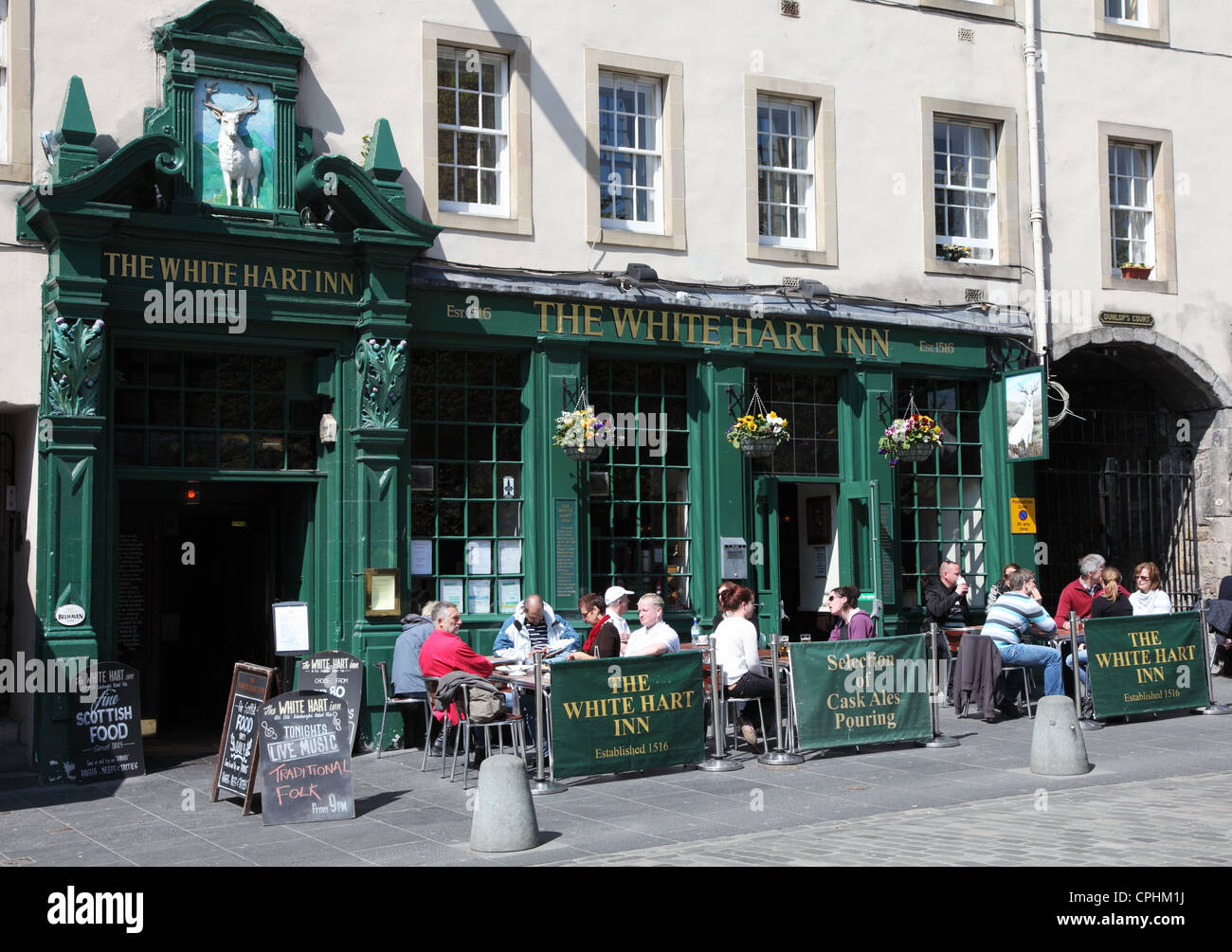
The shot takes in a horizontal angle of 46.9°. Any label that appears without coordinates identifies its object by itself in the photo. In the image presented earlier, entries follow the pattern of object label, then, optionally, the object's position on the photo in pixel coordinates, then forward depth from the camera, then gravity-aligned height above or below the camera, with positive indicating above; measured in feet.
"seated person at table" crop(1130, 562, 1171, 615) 49.78 -2.41
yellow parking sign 56.24 +0.46
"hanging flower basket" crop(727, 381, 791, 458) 49.75 +3.52
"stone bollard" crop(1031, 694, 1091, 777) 35.81 -5.44
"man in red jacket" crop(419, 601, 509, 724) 38.14 -3.12
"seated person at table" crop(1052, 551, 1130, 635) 49.14 -2.37
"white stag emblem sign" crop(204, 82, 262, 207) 43.42 +11.95
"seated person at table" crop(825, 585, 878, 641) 43.80 -2.64
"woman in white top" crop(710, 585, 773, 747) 39.70 -3.34
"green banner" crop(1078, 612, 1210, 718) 44.88 -4.44
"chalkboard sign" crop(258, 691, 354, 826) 32.04 -4.97
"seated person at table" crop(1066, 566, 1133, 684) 47.91 -2.50
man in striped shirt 45.83 -3.21
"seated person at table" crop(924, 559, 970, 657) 49.73 -2.43
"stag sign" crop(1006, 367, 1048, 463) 54.29 +4.34
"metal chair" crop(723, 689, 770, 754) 40.22 -5.01
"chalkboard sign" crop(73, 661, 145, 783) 39.22 -4.99
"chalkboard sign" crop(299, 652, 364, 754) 42.63 -4.01
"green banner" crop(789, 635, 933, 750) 39.42 -4.54
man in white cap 42.86 -2.17
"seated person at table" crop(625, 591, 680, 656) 39.24 -2.75
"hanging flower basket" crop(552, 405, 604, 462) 46.75 +3.45
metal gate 61.72 +0.32
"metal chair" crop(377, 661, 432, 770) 39.93 -4.76
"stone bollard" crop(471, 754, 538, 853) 28.19 -5.37
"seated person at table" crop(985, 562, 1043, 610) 51.37 -2.16
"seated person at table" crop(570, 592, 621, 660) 40.88 -3.03
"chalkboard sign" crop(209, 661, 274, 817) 33.83 -4.61
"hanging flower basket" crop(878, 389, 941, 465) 52.24 +3.41
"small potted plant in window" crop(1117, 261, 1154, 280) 59.06 +10.71
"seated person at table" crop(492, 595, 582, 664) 44.04 -2.95
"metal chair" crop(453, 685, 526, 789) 36.65 -4.96
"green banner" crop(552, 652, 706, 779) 35.76 -4.62
